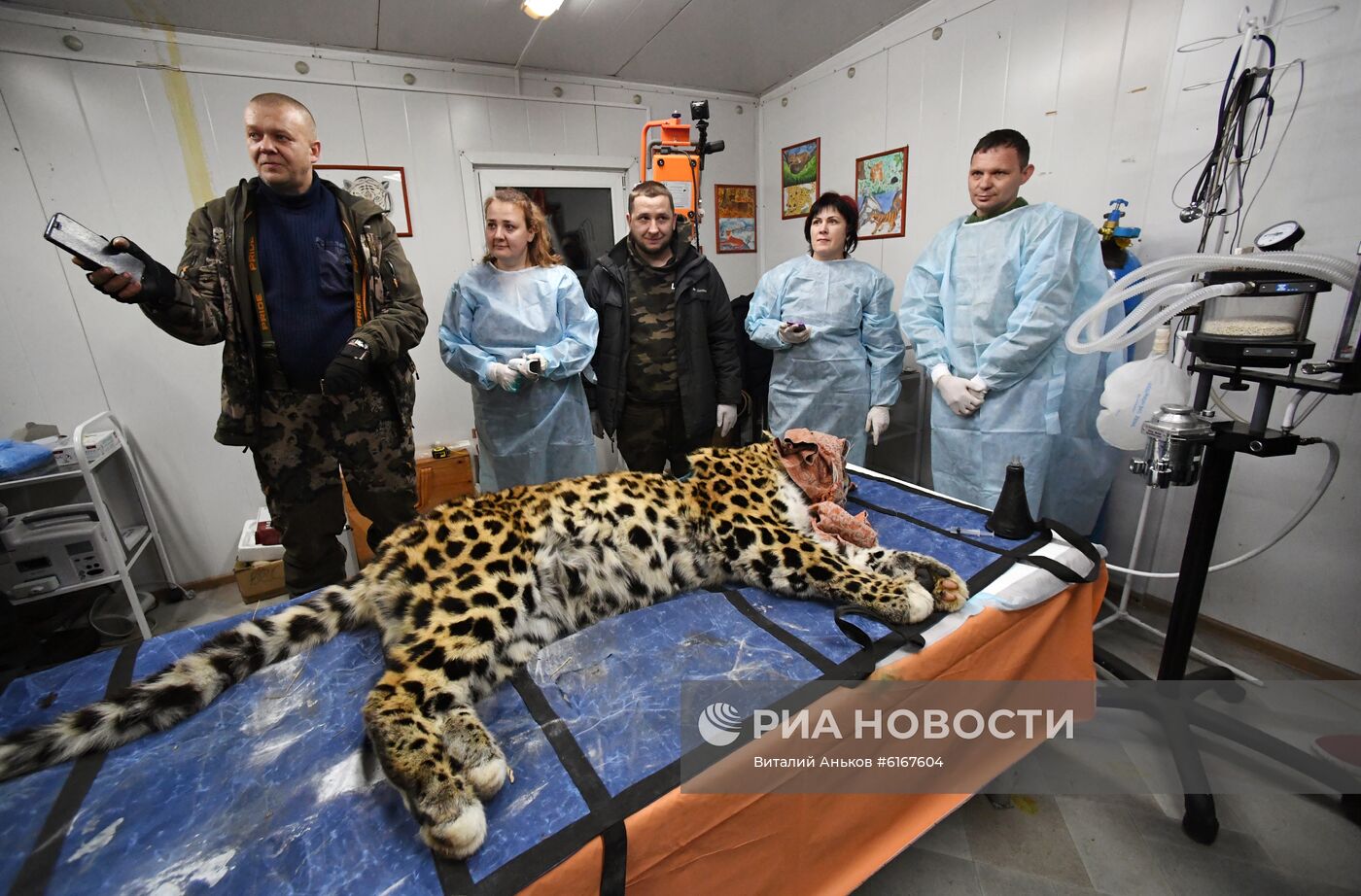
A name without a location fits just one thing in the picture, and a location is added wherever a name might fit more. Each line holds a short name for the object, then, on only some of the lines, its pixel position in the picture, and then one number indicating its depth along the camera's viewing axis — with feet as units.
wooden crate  11.78
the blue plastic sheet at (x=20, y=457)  7.56
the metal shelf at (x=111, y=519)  8.03
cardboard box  10.06
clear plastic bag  5.85
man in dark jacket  9.03
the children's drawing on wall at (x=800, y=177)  13.51
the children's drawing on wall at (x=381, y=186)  10.78
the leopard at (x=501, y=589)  3.39
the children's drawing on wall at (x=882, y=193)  11.67
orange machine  10.07
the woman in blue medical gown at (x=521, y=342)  8.21
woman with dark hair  9.30
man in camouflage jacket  6.14
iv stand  4.50
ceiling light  8.74
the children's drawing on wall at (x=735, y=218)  14.87
